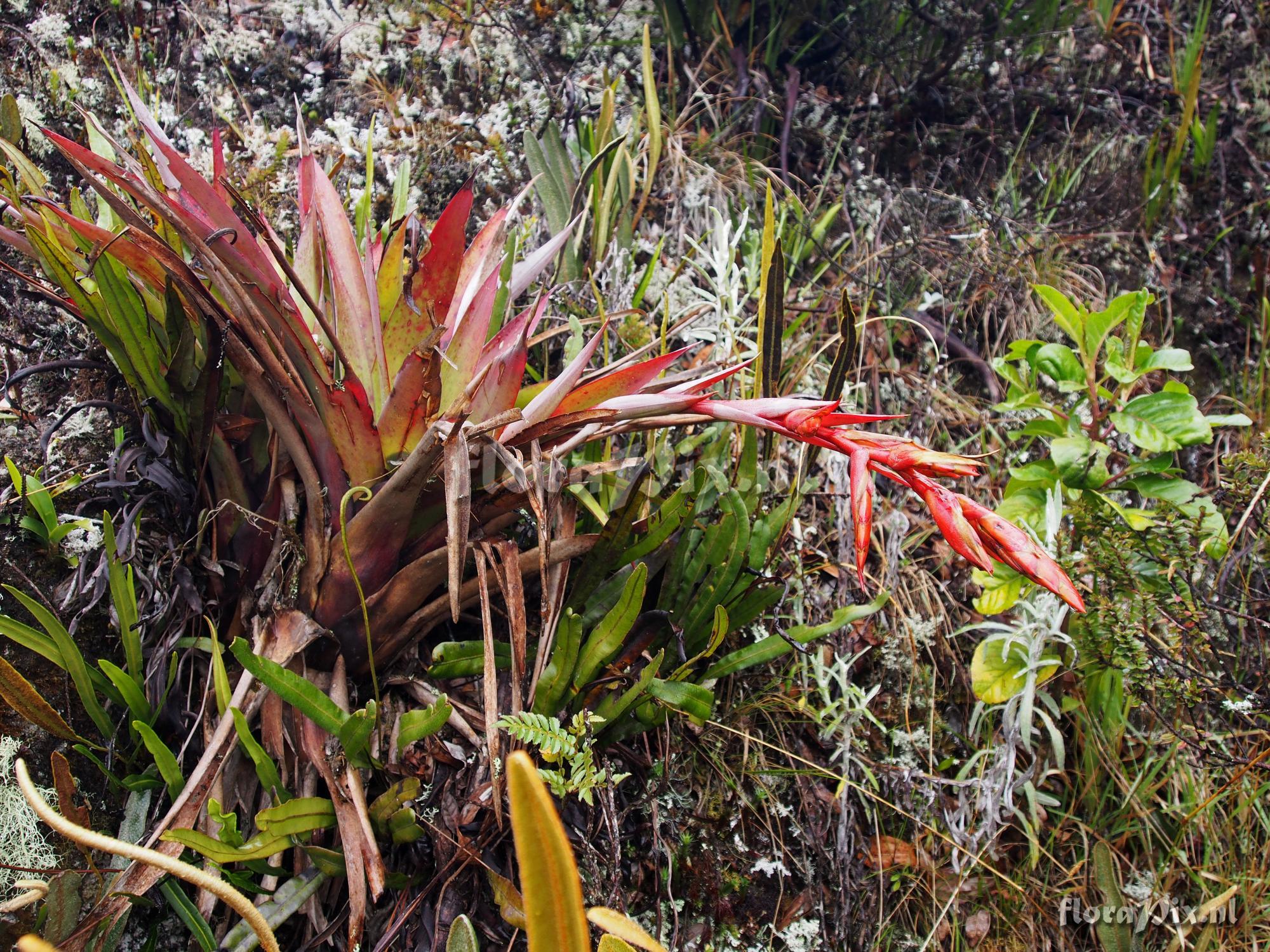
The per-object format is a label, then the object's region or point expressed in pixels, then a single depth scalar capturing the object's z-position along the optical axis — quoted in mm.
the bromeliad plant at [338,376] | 1034
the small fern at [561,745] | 1059
